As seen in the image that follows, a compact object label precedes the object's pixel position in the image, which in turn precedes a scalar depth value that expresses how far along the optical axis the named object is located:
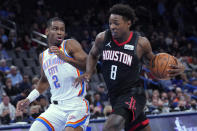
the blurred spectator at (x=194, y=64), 15.23
